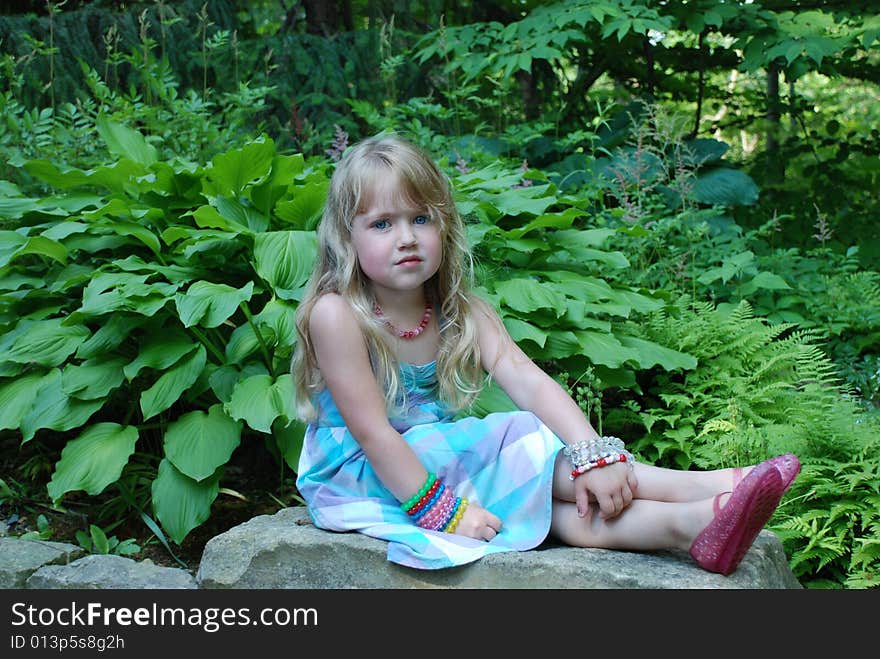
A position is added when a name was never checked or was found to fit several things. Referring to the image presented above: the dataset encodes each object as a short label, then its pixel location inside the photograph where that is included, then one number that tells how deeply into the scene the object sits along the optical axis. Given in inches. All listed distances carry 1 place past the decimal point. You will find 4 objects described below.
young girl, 86.4
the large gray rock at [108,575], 96.4
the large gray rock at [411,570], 80.9
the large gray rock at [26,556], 102.7
